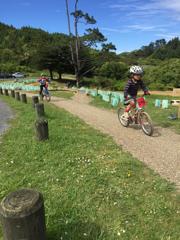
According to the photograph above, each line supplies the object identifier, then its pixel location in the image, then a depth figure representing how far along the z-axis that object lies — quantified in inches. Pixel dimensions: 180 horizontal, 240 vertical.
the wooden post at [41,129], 190.7
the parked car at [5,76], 1687.1
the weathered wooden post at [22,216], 66.9
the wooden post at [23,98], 474.9
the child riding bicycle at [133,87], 226.5
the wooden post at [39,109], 254.8
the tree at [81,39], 990.2
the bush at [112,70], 1397.3
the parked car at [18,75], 1667.6
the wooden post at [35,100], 362.7
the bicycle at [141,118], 224.5
